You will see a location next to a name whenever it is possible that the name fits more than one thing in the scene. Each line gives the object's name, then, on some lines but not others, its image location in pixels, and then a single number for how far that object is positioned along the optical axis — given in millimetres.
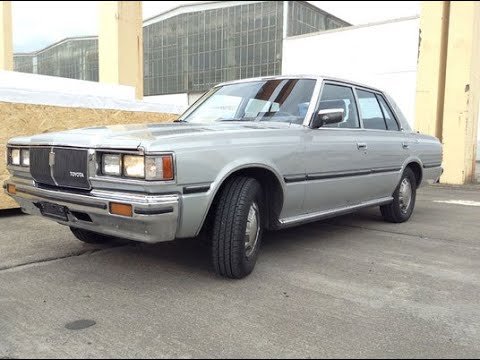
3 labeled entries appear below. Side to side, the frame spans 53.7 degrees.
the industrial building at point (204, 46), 25984
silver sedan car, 3166
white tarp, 6211
